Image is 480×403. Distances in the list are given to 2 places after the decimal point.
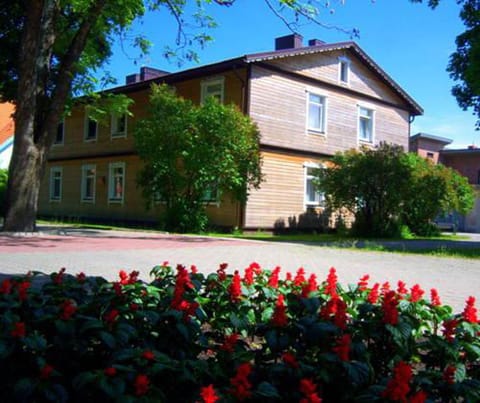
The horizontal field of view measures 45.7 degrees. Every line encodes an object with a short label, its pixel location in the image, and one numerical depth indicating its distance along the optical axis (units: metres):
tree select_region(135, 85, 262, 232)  18.94
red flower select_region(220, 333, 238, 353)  3.07
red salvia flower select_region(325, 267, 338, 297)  4.29
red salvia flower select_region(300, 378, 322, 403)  2.32
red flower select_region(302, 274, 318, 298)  3.82
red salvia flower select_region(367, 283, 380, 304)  4.05
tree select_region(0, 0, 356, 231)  15.93
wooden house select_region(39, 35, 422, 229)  21.81
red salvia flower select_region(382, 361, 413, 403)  2.40
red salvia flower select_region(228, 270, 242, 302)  3.96
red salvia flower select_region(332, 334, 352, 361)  2.85
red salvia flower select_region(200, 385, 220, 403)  2.18
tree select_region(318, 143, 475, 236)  20.05
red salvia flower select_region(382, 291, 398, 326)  3.28
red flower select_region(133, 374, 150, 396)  2.40
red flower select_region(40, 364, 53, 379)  2.54
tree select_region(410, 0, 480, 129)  15.98
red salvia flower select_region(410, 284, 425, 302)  4.05
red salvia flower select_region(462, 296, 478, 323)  3.53
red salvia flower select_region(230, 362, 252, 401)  2.45
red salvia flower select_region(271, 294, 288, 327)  3.16
